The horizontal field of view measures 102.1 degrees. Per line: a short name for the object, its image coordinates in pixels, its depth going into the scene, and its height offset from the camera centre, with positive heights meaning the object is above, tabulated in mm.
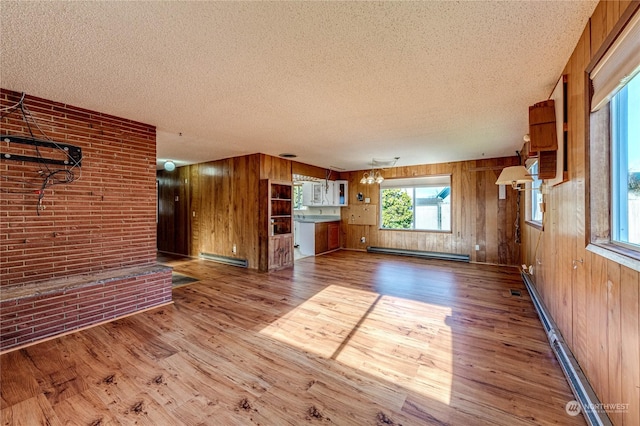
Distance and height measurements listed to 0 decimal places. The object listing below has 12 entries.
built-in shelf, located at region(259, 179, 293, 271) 5195 -267
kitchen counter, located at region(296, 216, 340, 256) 7016 -634
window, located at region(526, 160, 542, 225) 3839 +133
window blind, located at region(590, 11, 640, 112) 1140 +725
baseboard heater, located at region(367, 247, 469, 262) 6037 -1059
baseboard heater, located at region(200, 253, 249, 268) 5577 -1072
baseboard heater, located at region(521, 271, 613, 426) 1402 -1084
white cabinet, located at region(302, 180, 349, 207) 7414 +548
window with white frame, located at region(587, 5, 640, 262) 1227 +341
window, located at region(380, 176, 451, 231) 6453 +216
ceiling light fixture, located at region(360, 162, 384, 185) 6051 +784
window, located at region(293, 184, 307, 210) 8320 +434
